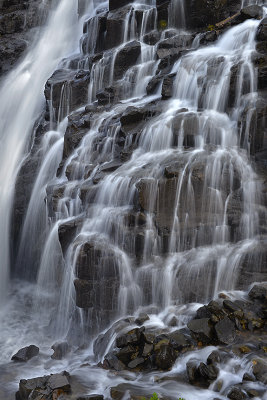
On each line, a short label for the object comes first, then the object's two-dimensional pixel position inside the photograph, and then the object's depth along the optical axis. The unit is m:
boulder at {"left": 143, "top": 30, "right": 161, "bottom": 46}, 18.92
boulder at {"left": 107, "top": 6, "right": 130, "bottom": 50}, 19.77
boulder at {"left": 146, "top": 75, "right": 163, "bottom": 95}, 15.84
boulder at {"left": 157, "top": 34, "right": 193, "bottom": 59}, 17.09
